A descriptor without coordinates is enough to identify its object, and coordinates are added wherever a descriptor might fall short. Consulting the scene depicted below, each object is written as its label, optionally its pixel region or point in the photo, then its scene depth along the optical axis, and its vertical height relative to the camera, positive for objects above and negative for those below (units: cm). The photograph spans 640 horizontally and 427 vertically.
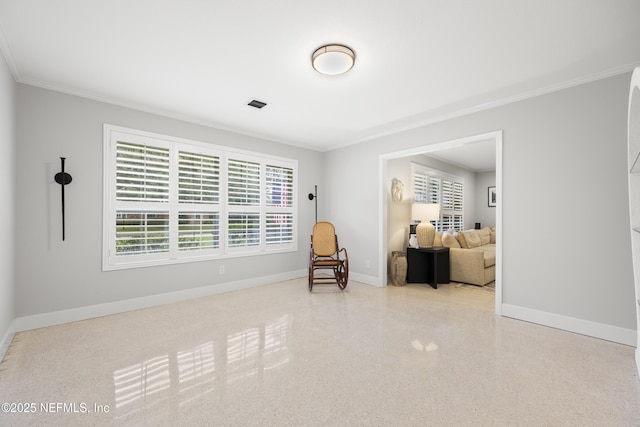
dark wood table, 463 -86
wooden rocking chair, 431 -58
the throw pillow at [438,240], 511 -49
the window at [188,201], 330 +16
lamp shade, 492 +2
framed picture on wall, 795 +48
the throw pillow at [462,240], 504 -48
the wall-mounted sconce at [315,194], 533 +36
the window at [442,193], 574 +46
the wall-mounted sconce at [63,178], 290 +36
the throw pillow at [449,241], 503 -50
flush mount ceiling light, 223 +126
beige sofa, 452 -75
